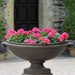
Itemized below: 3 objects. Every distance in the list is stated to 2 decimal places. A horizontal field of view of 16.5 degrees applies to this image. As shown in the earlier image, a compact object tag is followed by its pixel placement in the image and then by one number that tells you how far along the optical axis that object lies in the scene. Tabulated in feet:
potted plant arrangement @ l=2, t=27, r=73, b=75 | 15.11
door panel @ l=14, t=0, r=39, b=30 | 30.91
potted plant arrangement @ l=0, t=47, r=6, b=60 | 25.83
